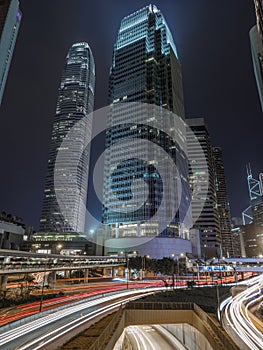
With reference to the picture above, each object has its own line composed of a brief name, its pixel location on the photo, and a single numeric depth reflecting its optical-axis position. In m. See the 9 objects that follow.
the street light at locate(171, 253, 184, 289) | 121.38
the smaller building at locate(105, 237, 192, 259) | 121.26
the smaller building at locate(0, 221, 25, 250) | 112.70
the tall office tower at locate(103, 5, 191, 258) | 136.12
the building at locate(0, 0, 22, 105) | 133.50
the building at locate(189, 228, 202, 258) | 162.88
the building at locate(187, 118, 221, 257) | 192.31
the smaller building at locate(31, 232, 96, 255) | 159.93
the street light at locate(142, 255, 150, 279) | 88.84
